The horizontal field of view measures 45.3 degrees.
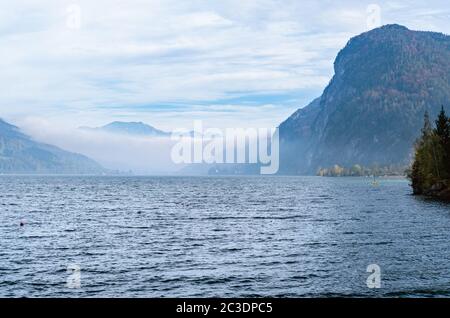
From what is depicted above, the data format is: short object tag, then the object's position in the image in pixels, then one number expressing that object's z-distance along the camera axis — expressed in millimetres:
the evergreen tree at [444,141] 130375
